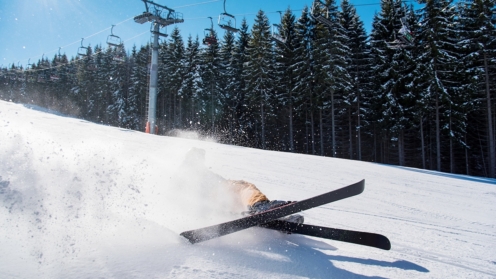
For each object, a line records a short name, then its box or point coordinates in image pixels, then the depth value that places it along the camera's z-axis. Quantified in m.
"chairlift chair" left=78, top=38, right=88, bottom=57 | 27.29
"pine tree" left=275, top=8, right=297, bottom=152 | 27.61
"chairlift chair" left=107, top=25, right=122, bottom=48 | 22.75
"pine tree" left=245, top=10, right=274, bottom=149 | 27.23
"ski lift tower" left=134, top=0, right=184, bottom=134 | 21.53
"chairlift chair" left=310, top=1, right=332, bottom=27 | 12.82
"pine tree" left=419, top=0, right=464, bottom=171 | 20.16
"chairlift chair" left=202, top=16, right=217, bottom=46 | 18.95
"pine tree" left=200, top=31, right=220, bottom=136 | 32.50
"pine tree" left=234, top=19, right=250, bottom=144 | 31.48
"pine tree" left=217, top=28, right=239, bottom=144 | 32.25
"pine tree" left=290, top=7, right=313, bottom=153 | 26.16
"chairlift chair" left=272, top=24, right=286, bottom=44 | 17.08
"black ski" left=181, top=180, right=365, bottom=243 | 2.82
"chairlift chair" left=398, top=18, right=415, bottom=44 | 13.66
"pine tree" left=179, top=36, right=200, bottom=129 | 33.22
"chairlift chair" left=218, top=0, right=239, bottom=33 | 15.85
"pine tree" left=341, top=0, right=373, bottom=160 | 25.17
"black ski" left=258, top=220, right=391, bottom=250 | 2.90
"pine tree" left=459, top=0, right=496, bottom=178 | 19.11
